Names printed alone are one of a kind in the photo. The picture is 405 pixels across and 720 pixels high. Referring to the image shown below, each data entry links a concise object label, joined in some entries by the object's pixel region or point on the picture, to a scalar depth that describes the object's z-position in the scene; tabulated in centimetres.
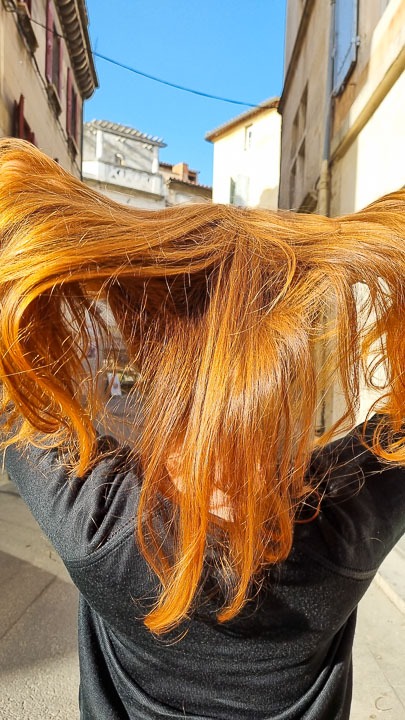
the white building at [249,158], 1808
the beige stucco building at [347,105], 386
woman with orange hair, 53
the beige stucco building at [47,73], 610
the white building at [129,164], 2080
